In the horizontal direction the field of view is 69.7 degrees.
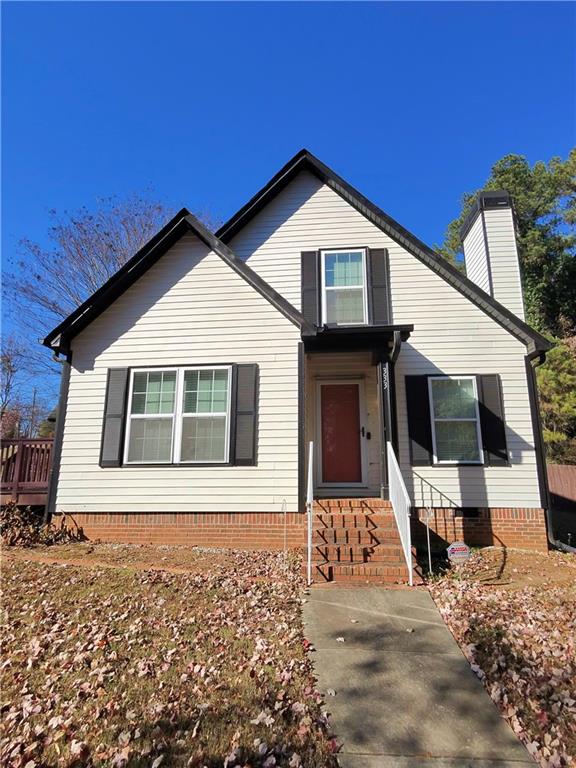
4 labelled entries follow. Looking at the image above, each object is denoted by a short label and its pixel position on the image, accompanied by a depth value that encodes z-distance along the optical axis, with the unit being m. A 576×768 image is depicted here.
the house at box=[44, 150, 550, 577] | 7.10
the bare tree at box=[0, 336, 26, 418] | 19.41
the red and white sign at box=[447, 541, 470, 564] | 5.98
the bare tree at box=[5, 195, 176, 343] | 17.28
